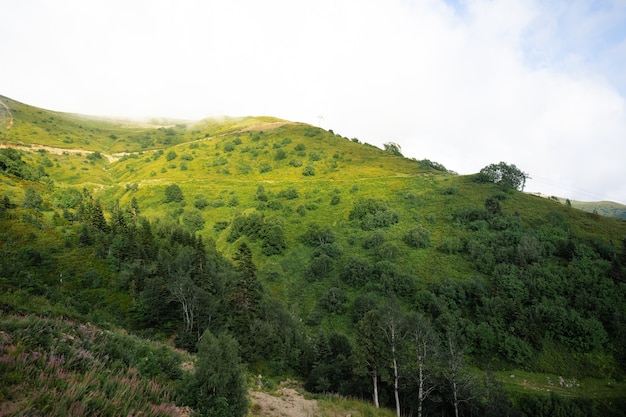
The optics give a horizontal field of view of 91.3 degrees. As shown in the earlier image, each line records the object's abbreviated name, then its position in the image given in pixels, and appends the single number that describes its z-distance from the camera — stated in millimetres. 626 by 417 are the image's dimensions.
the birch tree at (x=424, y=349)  27181
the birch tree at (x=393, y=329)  26828
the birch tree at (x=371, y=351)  26500
